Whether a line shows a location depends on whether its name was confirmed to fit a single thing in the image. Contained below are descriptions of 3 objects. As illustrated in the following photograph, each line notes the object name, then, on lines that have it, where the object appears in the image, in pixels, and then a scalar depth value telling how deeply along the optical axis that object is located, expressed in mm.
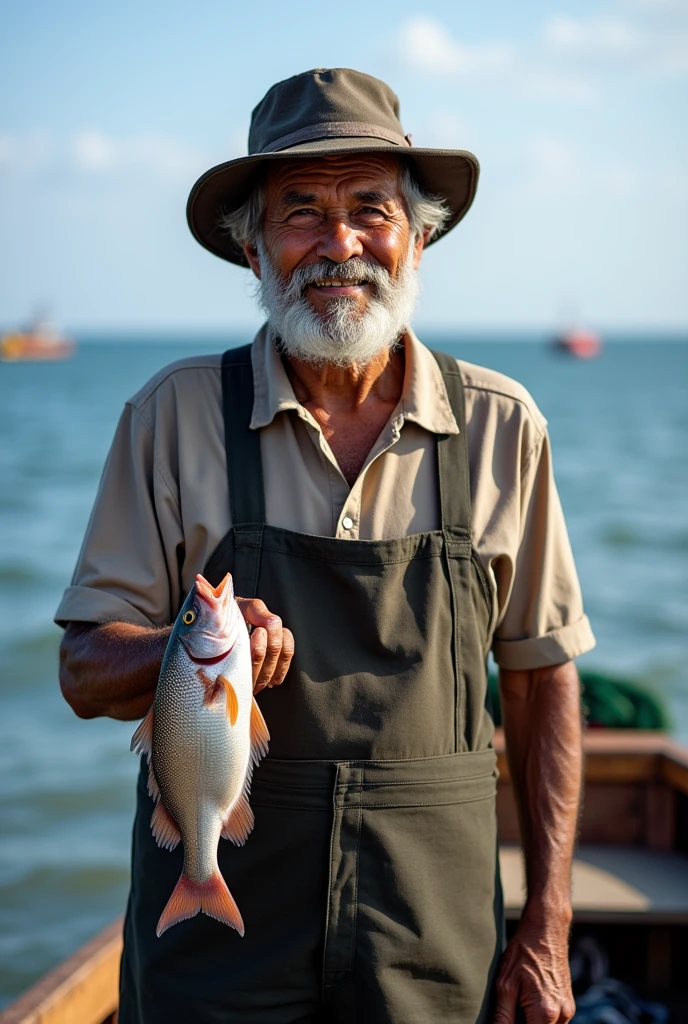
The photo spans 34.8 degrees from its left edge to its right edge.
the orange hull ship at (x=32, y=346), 108688
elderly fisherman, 2557
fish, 2193
